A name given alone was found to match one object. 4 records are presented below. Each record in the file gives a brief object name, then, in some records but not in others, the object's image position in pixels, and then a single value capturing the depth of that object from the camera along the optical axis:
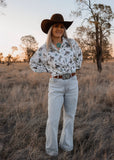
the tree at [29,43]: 33.94
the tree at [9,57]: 33.88
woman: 2.12
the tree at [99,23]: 12.01
